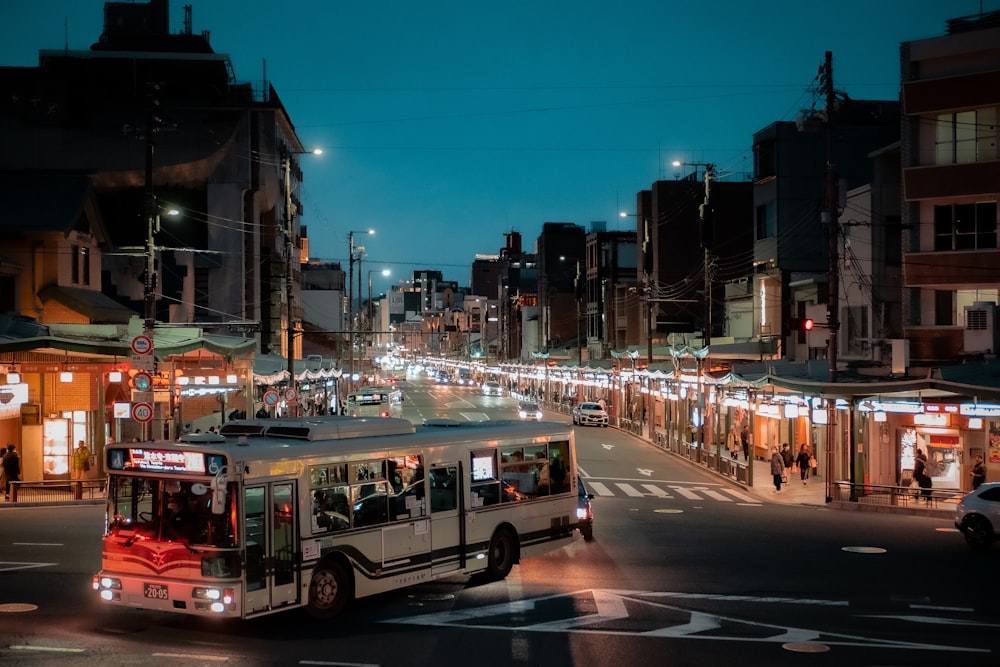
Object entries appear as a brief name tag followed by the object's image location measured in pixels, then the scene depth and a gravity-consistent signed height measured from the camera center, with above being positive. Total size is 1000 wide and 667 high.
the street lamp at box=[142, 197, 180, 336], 30.58 +1.63
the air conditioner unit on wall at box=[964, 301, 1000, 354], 33.81 +0.31
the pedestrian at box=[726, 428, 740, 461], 47.33 -4.75
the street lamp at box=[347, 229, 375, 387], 77.06 +5.81
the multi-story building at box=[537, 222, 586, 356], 131.00 +7.31
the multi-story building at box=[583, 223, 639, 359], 97.12 +4.78
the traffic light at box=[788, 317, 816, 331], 31.50 +0.42
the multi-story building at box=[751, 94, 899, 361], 55.06 +7.69
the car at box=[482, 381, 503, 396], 122.62 -5.80
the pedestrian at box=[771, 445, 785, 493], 35.62 -4.34
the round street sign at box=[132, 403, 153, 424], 29.42 -1.96
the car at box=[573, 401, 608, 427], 72.69 -5.21
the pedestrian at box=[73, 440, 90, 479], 34.34 -3.88
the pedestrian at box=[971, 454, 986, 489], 30.52 -3.96
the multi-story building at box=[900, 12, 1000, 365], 35.22 +5.22
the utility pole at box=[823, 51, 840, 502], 32.94 +2.21
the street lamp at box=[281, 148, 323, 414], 50.03 +0.58
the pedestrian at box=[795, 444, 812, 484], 39.24 -4.61
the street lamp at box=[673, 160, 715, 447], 53.81 +5.23
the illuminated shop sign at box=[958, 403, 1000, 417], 28.66 -1.98
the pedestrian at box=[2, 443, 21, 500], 31.86 -3.75
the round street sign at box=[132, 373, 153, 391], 29.58 -1.12
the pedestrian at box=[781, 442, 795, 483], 40.86 -4.67
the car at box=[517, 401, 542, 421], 64.38 -4.42
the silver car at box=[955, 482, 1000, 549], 22.83 -3.92
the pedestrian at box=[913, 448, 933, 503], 32.59 -4.27
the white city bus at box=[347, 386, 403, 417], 71.64 -4.42
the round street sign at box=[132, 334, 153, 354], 29.39 -0.06
